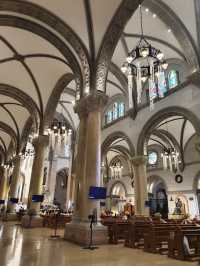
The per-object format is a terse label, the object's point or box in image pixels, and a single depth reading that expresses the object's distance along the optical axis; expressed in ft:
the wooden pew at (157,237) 21.63
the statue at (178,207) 67.38
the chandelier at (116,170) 83.18
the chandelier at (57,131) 52.39
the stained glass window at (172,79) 48.96
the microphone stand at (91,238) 22.28
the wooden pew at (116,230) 27.58
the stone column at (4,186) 85.71
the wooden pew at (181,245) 18.29
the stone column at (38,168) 47.26
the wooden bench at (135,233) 25.07
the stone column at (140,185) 48.62
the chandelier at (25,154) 68.44
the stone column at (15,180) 64.39
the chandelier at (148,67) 30.51
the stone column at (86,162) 26.28
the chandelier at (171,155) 60.68
